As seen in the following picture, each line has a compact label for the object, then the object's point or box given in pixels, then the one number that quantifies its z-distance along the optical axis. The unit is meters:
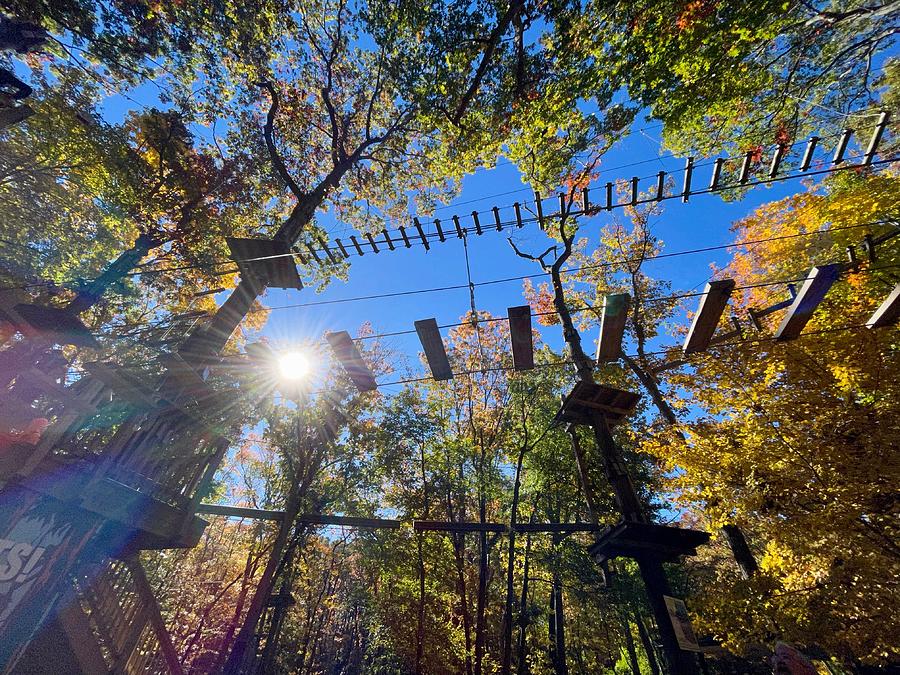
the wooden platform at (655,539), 5.52
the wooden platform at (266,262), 7.11
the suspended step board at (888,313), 4.92
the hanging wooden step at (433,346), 5.36
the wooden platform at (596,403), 6.93
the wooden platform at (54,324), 5.93
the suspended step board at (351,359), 5.50
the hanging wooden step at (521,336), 5.27
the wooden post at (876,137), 3.75
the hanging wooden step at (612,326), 5.04
